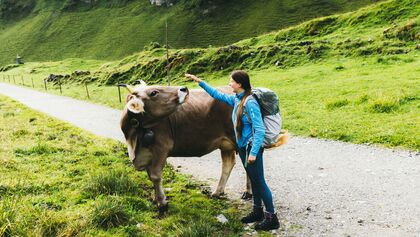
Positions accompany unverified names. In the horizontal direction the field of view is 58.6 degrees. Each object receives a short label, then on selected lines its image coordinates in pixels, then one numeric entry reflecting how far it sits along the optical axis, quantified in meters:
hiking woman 6.46
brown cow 7.27
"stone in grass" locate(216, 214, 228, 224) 7.36
